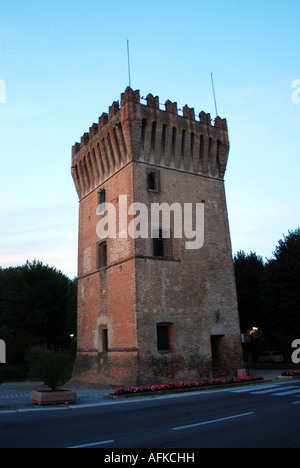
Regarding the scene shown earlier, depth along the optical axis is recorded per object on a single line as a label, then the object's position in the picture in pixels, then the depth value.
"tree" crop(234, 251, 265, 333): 30.59
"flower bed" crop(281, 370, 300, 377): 18.75
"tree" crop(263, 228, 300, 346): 25.61
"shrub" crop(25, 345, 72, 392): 13.68
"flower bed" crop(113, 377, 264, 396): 14.38
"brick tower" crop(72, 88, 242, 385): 18.30
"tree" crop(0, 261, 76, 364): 31.87
